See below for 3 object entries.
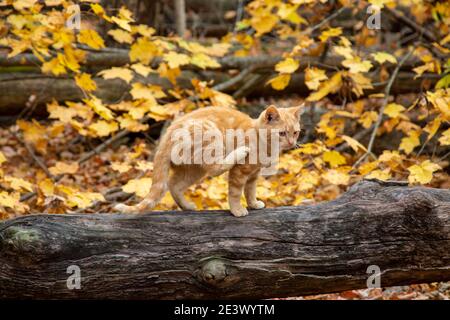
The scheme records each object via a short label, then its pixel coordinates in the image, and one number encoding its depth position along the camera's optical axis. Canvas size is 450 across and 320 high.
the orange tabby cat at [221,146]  4.06
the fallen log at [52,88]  8.16
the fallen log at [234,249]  3.55
